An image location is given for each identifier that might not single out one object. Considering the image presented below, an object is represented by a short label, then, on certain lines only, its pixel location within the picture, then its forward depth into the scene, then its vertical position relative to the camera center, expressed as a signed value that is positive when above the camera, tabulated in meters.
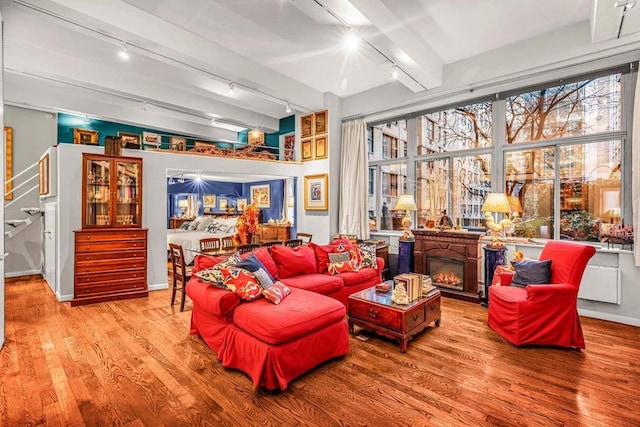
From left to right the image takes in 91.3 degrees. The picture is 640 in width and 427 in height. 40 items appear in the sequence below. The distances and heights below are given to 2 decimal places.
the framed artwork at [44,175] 5.13 +0.65
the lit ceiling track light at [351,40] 3.66 +2.15
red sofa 2.37 -1.00
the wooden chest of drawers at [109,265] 4.49 -0.78
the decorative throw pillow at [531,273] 3.41 -0.65
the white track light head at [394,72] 4.49 +2.08
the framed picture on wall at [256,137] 8.27 +2.03
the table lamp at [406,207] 5.24 +0.11
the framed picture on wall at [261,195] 9.30 +0.55
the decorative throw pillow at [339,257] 4.23 -0.59
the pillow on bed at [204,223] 8.36 -0.27
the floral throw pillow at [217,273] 2.93 -0.59
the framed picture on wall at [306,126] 6.93 +1.97
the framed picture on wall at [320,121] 6.60 +1.97
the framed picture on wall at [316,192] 6.62 +0.47
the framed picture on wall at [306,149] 6.95 +1.45
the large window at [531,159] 4.13 +0.87
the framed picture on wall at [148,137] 7.70 +1.89
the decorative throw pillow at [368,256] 4.51 -0.62
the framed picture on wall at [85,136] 6.77 +1.69
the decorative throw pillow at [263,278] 2.96 -0.62
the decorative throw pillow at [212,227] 7.90 -0.36
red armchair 3.05 -0.96
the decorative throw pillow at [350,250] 4.36 -0.51
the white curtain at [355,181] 6.26 +0.66
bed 6.84 -0.47
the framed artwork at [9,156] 5.98 +1.09
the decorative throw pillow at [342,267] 4.15 -0.72
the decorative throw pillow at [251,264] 3.01 -0.50
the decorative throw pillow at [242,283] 2.79 -0.63
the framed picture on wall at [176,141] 8.38 +1.97
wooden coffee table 3.06 -1.05
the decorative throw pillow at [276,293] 2.81 -0.74
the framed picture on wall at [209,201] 10.81 +0.42
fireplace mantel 4.71 -0.60
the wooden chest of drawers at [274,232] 7.82 -0.49
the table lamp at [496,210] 4.19 +0.06
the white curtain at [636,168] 3.63 +0.54
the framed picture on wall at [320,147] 6.64 +1.43
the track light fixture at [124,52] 3.89 +2.03
